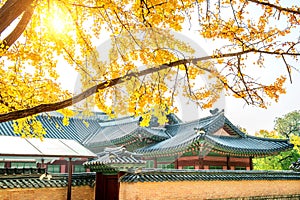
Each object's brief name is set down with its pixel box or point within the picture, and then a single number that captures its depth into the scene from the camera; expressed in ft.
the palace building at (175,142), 52.60
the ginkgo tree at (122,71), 18.80
